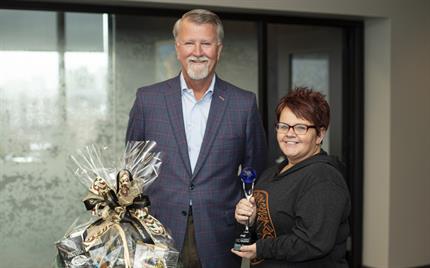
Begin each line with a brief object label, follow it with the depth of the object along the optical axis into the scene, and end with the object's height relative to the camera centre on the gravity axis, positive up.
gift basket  1.88 -0.33
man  2.48 -0.09
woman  2.04 -0.28
